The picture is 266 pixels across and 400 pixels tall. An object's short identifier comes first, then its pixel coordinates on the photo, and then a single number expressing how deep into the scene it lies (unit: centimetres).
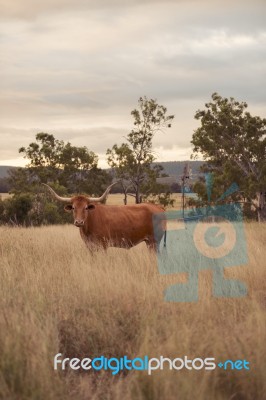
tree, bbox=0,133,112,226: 4297
